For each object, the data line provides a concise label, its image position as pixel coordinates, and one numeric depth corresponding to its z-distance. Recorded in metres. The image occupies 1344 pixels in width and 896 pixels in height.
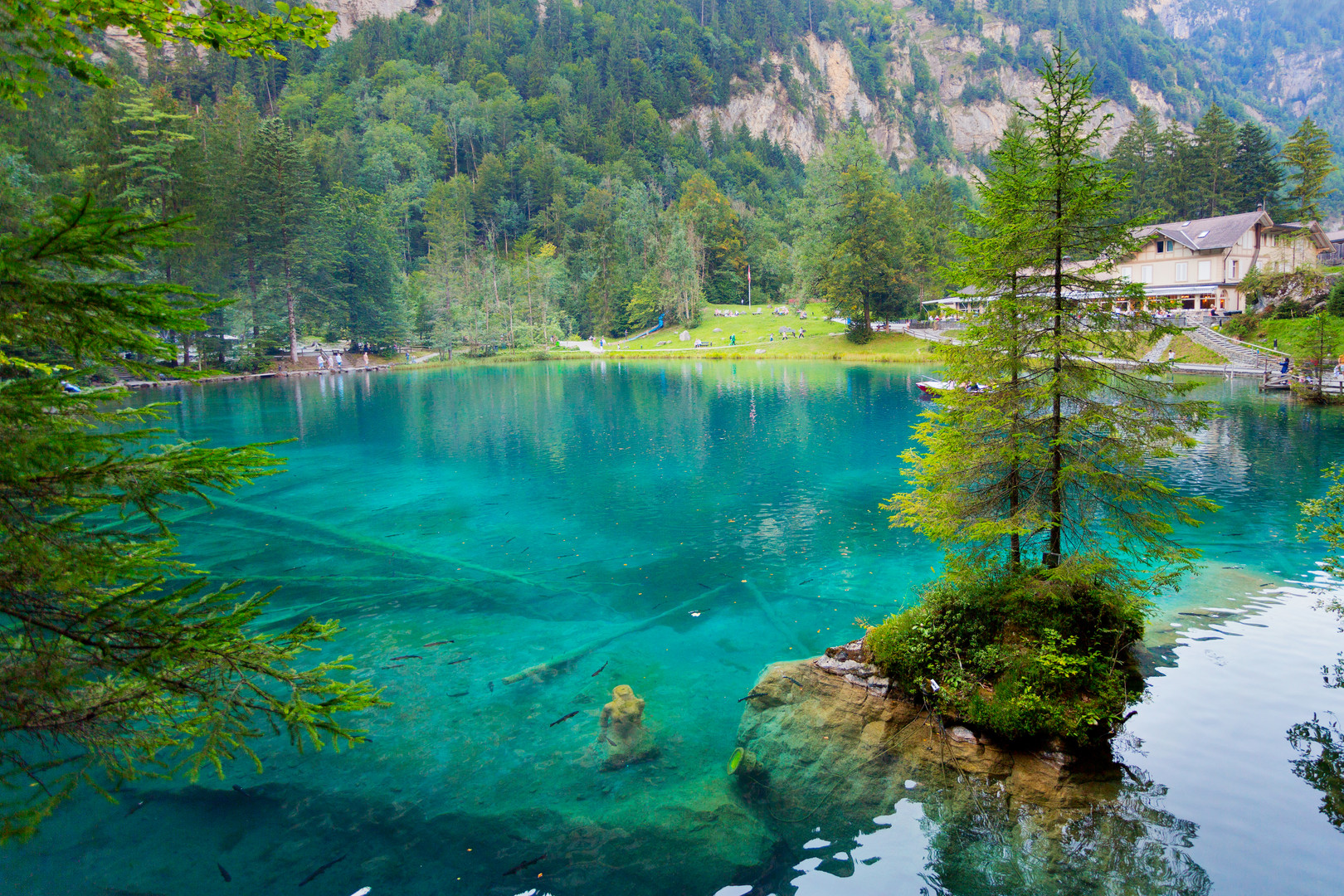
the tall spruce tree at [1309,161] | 74.56
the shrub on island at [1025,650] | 9.94
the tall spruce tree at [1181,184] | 86.56
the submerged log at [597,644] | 13.18
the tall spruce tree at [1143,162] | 90.00
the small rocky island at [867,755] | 9.35
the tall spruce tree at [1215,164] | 84.06
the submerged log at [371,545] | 18.42
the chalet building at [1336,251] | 75.94
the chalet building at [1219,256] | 65.81
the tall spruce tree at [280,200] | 78.38
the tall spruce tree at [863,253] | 78.00
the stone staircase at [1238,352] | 52.06
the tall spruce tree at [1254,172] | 83.56
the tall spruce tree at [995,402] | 11.41
